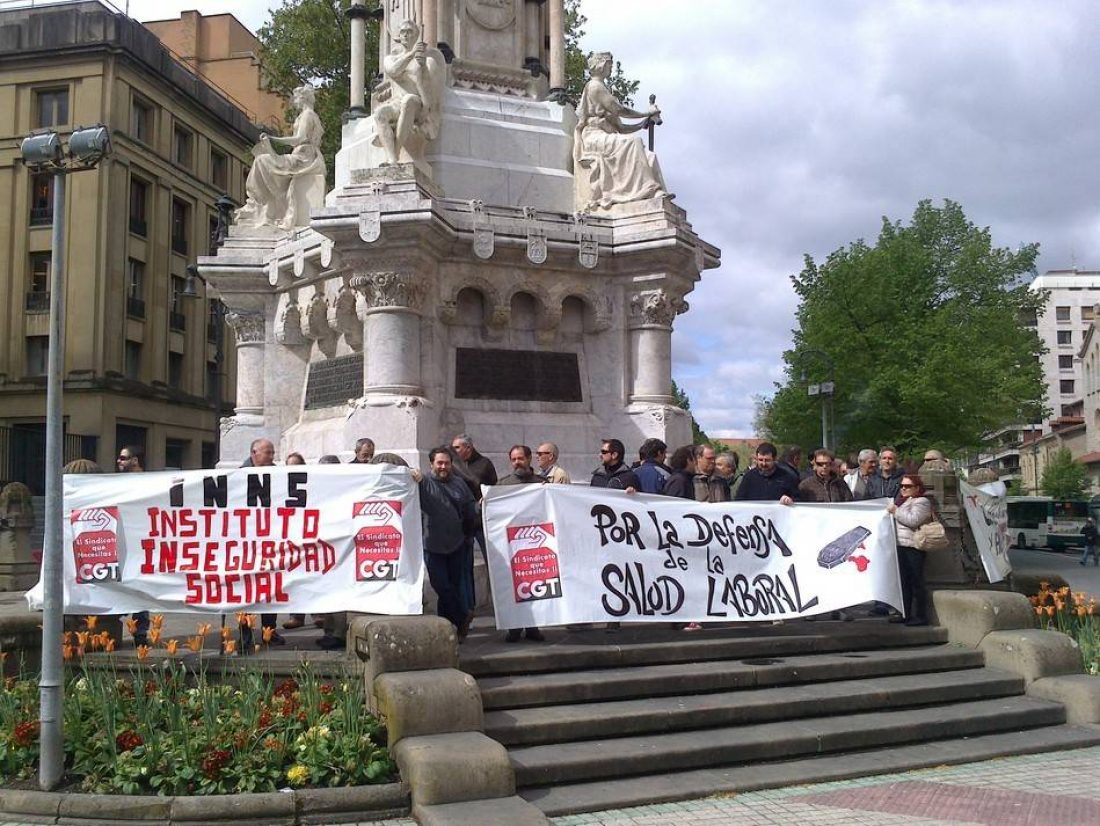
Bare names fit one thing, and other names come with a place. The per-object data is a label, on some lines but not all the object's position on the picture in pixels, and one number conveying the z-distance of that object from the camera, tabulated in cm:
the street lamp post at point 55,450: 625
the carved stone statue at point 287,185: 1485
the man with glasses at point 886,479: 1102
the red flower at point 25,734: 649
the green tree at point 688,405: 6955
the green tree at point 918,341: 3272
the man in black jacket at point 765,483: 1046
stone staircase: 688
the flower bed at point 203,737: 616
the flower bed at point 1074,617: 994
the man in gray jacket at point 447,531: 842
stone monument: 1203
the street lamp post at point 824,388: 2763
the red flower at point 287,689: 702
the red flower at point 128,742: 636
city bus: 4512
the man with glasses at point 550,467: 929
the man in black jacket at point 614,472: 964
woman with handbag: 997
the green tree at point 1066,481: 7488
